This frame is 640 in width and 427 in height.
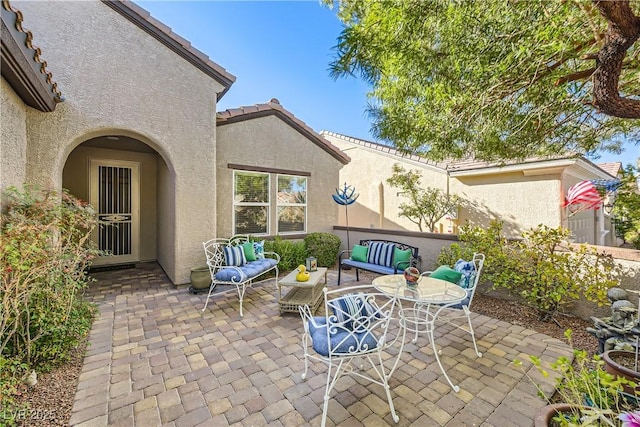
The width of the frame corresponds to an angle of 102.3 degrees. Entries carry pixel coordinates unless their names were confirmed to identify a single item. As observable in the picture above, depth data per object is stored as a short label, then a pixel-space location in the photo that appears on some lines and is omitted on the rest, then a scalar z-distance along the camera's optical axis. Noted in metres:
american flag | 6.79
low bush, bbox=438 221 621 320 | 4.20
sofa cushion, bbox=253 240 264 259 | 6.22
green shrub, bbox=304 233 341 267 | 8.06
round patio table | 3.19
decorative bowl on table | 3.60
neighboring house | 8.38
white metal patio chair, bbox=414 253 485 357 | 3.70
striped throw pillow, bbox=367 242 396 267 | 6.18
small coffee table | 4.63
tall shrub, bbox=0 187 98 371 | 2.63
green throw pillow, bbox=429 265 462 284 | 4.06
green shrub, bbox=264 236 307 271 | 7.34
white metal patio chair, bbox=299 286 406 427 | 2.44
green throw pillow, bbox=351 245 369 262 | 6.72
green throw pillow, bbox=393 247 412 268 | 5.88
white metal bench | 4.94
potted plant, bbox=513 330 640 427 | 1.66
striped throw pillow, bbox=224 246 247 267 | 5.56
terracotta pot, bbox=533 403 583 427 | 1.93
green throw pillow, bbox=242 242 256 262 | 6.00
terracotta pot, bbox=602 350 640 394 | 2.27
